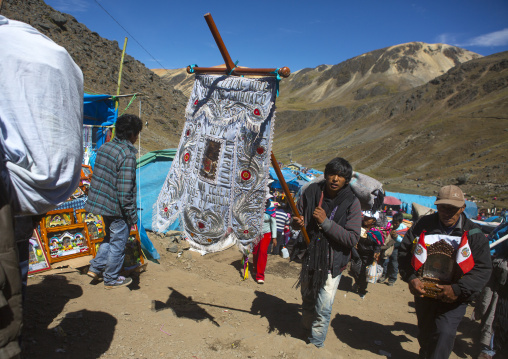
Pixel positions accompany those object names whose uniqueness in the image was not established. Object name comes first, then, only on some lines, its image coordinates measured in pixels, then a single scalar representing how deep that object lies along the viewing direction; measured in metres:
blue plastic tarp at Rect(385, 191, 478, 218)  14.44
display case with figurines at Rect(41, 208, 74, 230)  4.18
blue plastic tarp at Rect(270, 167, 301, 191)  13.73
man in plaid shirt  3.29
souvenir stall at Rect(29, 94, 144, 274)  3.88
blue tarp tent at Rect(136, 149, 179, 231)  7.98
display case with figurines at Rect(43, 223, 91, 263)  3.99
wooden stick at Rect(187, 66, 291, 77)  2.80
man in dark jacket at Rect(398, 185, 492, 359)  2.54
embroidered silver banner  2.99
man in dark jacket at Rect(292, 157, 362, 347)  2.97
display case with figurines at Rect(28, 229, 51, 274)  3.78
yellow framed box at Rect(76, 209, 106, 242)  4.48
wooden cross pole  2.75
